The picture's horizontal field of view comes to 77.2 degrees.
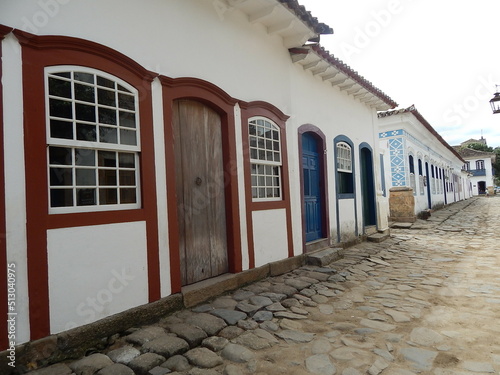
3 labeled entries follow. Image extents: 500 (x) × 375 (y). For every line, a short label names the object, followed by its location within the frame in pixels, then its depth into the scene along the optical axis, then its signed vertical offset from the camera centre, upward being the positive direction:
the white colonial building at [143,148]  2.57 +0.62
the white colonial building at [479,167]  42.44 +2.45
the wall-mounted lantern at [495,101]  11.05 +2.96
